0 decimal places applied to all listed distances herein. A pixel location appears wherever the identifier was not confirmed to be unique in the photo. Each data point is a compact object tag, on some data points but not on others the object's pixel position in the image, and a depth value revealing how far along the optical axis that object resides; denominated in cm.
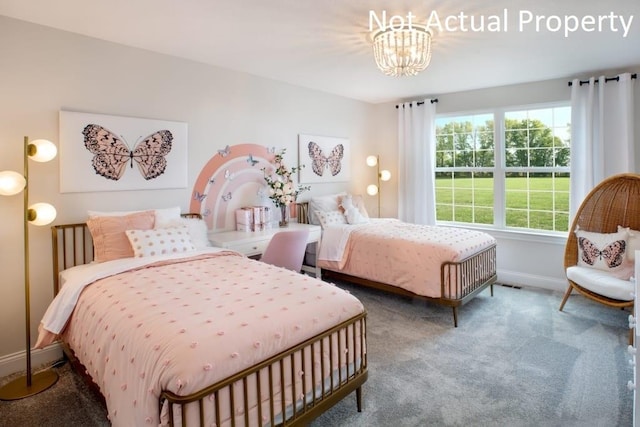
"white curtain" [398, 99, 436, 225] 506
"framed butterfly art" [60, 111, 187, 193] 278
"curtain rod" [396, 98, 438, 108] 498
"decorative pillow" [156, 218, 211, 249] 304
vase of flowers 414
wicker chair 354
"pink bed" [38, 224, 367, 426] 143
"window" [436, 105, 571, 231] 440
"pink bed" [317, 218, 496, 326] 334
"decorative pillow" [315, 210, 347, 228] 438
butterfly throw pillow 337
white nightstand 333
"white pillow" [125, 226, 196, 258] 268
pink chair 317
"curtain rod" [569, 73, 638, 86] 369
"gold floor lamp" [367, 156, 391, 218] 544
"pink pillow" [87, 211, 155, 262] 266
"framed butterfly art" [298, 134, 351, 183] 464
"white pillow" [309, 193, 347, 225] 453
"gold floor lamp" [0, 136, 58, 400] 225
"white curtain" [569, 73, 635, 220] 373
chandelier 261
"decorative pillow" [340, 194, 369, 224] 460
